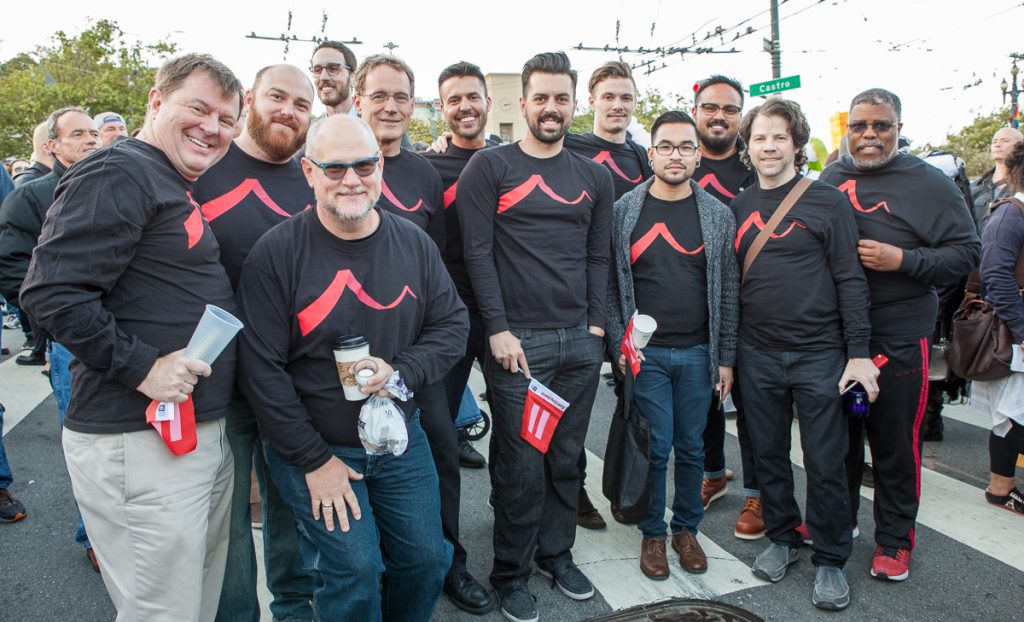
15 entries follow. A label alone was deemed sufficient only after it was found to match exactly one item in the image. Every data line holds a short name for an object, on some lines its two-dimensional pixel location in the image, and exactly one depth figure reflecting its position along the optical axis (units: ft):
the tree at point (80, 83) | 70.79
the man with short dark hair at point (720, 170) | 13.92
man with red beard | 8.91
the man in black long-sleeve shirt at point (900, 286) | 11.38
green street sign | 44.39
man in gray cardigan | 11.69
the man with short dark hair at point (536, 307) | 10.68
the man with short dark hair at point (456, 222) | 10.80
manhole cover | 10.17
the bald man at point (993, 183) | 20.11
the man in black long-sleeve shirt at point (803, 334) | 11.08
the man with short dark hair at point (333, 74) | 16.29
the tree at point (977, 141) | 95.61
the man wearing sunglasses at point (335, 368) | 7.91
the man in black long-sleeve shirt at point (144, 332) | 6.77
